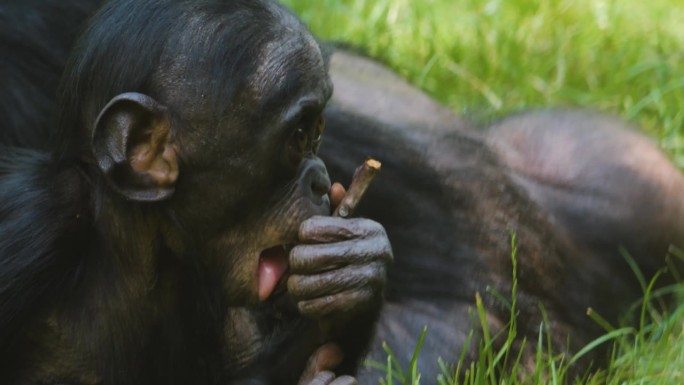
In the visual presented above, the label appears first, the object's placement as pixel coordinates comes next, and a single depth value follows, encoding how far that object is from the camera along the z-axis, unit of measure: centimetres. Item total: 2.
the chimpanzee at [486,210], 909
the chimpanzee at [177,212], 715
